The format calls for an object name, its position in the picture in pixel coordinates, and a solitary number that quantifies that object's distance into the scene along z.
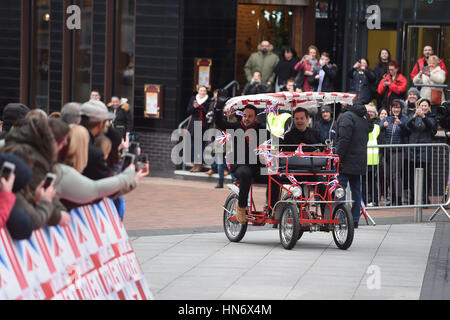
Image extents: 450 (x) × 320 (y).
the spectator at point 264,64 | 20.86
